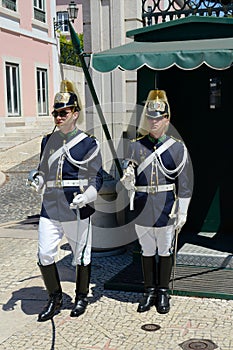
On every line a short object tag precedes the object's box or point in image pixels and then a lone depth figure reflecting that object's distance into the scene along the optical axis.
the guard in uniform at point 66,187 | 4.66
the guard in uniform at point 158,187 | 4.74
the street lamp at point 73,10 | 13.11
